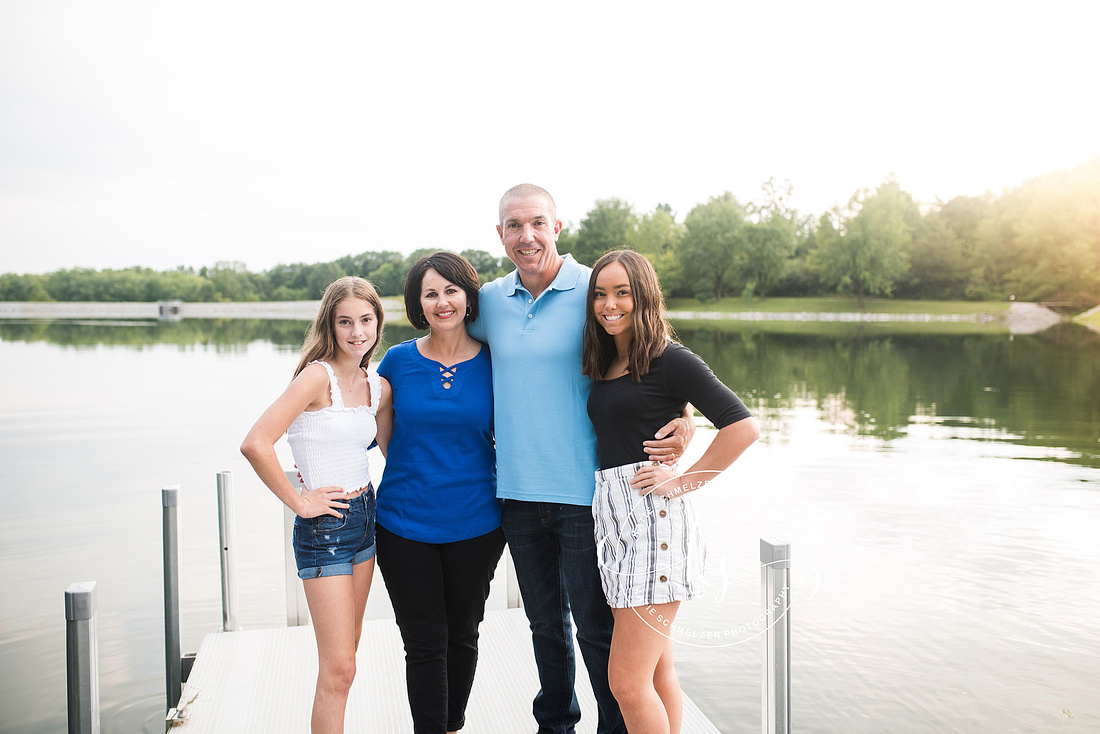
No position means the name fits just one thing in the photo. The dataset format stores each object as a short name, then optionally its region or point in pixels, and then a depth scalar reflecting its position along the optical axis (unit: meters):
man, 2.70
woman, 2.77
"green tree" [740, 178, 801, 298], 64.75
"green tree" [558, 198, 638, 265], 83.56
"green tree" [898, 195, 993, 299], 61.53
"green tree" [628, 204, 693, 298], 70.56
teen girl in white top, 2.57
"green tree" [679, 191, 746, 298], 66.56
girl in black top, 2.38
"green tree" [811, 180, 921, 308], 58.47
